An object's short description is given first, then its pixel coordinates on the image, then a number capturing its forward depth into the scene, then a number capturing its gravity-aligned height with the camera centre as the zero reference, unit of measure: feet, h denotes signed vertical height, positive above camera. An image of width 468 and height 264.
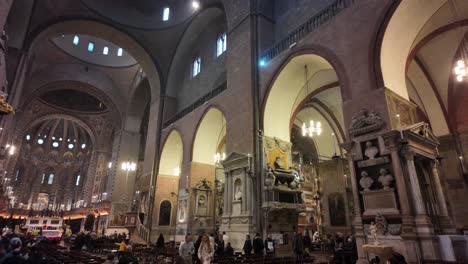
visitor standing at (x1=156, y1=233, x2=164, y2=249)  35.78 -1.81
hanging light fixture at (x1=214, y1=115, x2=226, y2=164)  46.32 +14.11
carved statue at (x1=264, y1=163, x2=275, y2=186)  31.24 +5.42
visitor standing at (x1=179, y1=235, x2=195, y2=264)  19.26 -1.42
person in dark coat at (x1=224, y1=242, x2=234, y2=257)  26.96 -2.16
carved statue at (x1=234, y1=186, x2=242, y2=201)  33.58 +3.62
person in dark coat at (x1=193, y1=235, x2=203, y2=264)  24.67 -2.29
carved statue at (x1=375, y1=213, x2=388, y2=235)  19.63 +0.27
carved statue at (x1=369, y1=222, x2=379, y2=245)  19.19 -0.26
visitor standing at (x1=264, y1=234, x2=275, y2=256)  27.21 -1.71
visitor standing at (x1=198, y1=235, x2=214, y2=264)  19.10 -1.55
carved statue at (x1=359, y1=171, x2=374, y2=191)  21.34 +3.39
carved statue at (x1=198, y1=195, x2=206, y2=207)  44.65 +3.99
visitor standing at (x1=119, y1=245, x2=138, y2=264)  15.53 -1.64
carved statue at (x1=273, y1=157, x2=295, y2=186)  32.45 +5.95
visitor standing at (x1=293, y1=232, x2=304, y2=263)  25.14 -1.65
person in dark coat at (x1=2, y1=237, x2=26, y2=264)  11.45 -1.16
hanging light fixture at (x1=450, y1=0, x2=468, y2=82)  21.45 +19.51
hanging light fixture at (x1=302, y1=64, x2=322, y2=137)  33.65 +11.64
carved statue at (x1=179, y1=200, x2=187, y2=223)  44.76 +2.63
